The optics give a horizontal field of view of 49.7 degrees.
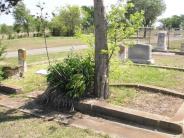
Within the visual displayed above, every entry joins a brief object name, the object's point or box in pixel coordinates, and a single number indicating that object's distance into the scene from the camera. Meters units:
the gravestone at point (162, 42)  12.63
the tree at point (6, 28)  34.73
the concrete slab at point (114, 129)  3.43
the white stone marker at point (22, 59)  6.63
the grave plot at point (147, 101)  4.12
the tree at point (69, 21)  32.37
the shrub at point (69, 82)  4.30
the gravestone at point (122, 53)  8.26
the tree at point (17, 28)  38.55
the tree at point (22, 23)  36.43
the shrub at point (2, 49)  5.99
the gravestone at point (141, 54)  8.57
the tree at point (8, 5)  6.03
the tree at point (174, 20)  58.42
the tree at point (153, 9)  35.14
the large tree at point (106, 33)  4.34
